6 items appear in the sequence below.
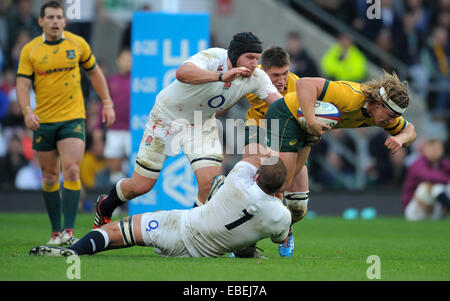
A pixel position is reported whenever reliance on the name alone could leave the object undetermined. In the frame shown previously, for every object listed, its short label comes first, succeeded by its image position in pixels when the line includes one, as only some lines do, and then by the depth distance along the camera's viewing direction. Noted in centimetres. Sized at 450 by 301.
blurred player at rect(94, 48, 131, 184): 2966
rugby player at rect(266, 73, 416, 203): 1519
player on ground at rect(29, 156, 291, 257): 1352
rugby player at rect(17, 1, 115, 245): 1827
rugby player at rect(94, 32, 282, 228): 1612
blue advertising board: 2422
